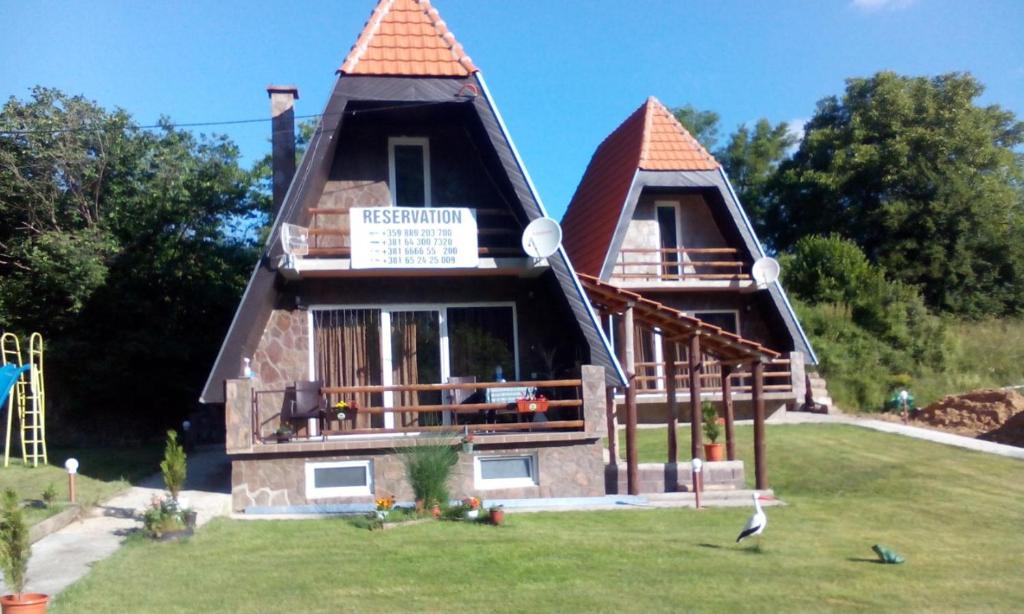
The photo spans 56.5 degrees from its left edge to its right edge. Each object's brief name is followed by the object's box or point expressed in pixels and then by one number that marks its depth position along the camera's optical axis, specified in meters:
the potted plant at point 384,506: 11.25
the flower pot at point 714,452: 15.73
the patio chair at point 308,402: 14.30
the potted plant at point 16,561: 7.11
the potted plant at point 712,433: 15.75
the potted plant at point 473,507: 11.53
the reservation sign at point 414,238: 14.50
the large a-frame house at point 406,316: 13.63
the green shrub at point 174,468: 10.88
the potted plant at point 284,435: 13.97
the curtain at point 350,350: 15.40
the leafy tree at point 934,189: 36.56
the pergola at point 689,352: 14.48
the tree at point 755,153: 49.28
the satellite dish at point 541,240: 14.14
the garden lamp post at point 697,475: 12.83
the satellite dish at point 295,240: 13.81
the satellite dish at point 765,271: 22.73
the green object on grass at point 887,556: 9.82
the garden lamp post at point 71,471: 12.23
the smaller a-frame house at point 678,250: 23.00
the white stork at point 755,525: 10.00
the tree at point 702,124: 53.22
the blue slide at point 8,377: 15.48
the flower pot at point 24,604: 7.07
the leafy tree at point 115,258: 22.81
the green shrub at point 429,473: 11.77
